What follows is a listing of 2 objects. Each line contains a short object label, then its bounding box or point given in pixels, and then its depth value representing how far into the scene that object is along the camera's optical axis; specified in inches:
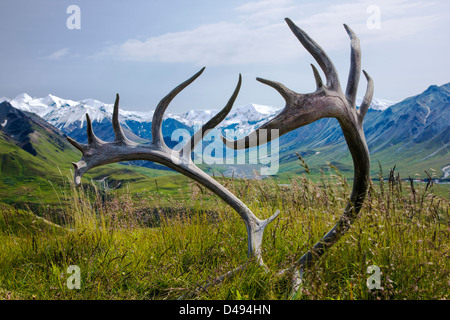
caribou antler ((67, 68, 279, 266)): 138.1
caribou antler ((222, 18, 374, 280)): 126.3
